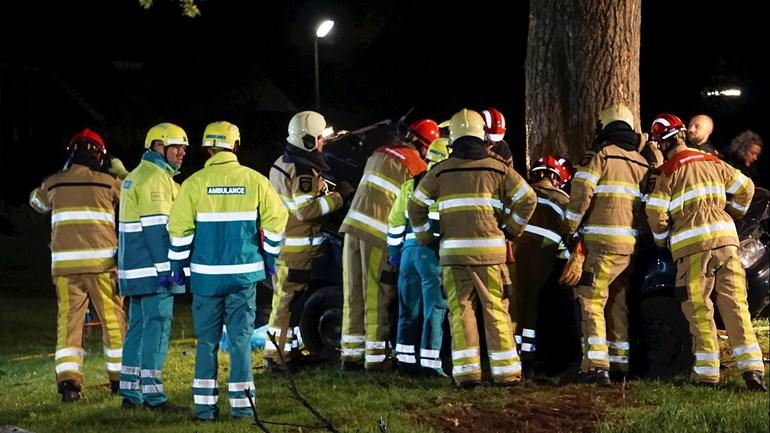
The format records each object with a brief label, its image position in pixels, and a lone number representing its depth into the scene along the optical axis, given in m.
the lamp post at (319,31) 34.46
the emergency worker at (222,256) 14.78
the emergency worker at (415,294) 17.62
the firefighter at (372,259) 18.19
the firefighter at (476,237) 16.43
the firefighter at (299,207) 18.39
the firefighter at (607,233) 16.76
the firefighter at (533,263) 17.83
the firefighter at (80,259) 17.08
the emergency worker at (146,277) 15.80
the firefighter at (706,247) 16.31
